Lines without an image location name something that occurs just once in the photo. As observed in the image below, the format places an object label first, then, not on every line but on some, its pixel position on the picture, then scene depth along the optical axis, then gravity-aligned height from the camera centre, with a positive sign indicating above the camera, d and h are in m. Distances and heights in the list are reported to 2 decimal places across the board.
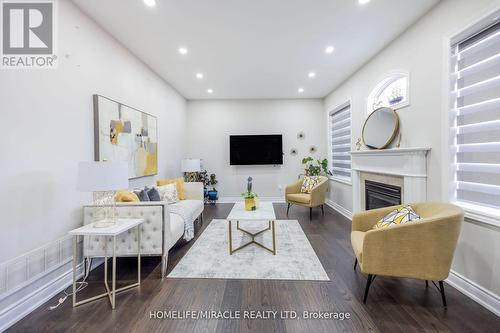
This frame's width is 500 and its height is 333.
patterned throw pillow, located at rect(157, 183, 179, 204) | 3.48 -0.46
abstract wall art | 2.57 +0.43
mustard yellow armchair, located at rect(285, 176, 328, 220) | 4.29 -0.67
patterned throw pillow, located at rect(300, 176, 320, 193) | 4.65 -0.42
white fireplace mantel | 2.47 -0.04
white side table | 1.81 -0.57
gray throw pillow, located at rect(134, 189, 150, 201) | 2.88 -0.40
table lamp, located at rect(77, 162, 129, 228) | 1.79 -0.10
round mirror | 3.00 +0.55
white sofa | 2.23 -0.73
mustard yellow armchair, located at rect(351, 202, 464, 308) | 1.67 -0.69
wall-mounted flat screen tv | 5.84 +0.43
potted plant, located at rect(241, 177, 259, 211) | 3.04 -0.54
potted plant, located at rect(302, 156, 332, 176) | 5.32 -0.09
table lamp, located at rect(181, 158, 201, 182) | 4.92 +0.00
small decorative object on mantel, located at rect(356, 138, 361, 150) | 3.77 +0.36
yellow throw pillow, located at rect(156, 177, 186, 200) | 3.81 -0.35
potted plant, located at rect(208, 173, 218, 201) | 5.76 -0.69
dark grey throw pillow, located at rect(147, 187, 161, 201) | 3.08 -0.43
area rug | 2.28 -1.17
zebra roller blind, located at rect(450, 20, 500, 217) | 1.85 +0.40
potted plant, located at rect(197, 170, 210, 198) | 5.77 -0.38
